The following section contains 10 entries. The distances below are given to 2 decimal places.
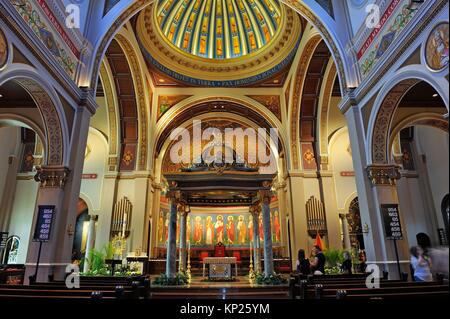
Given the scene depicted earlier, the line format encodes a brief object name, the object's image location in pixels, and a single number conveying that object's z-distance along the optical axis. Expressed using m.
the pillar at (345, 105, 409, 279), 6.85
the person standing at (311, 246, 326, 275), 7.42
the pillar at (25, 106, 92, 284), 6.73
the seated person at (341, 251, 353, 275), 8.98
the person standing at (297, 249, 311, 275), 7.26
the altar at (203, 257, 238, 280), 11.11
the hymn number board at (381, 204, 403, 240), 6.81
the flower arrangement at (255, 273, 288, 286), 8.92
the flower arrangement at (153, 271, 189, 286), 8.90
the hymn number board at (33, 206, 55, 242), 6.70
